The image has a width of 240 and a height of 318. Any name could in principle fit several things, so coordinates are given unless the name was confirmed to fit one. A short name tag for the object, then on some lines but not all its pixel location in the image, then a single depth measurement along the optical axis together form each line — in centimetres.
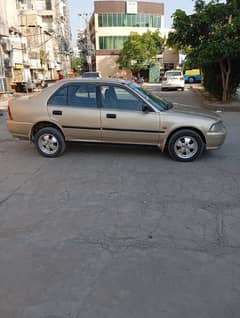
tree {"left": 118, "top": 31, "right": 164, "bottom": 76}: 4694
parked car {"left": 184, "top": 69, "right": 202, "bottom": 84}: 3884
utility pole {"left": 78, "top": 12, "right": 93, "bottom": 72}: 6406
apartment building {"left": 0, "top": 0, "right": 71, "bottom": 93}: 2606
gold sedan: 604
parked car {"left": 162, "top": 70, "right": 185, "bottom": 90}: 2566
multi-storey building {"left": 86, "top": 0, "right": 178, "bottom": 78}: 5466
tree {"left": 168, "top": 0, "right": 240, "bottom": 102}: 1170
